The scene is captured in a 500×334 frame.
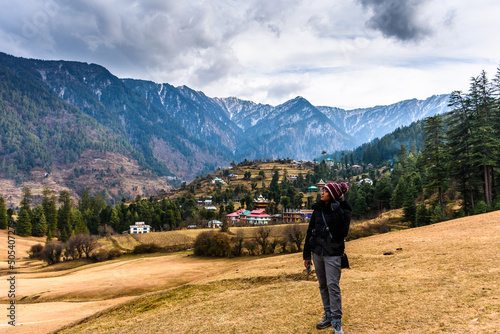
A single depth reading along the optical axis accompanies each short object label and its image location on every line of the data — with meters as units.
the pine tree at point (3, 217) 113.69
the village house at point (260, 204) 141.38
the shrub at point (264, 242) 60.39
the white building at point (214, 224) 116.64
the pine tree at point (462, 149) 47.38
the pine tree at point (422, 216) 51.44
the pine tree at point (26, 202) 117.53
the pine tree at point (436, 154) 47.34
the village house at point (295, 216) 115.54
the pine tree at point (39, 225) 115.19
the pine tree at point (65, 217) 113.50
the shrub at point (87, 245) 76.44
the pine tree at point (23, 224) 110.12
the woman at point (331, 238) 9.12
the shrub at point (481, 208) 41.59
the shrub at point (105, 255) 74.44
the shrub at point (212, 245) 62.44
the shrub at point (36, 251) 84.12
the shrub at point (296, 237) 58.35
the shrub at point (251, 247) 60.78
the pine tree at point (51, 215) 117.69
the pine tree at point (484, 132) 43.44
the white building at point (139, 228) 115.25
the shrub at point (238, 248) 61.72
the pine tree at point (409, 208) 59.75
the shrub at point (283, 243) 59.66
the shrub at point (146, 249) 79.38
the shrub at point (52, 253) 73.81
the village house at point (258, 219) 117.19
